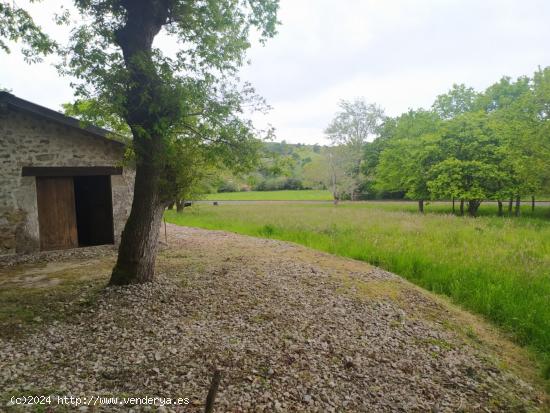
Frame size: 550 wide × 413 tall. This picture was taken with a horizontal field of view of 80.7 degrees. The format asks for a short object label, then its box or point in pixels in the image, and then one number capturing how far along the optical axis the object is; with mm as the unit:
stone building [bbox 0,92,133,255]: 9586
